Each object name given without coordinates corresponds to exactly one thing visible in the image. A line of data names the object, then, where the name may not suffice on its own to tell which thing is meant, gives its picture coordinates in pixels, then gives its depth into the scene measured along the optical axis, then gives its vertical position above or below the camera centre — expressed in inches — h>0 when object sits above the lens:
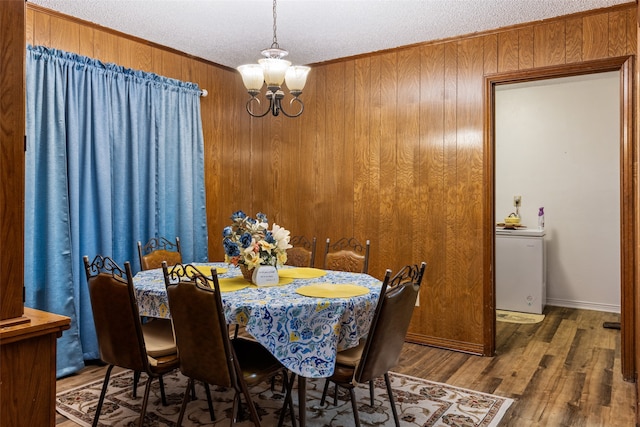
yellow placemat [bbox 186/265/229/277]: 117.5 -15.5
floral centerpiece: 103.5 -7.8
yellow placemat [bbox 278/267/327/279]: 115.8 -16.5
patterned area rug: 102.0 -45.4
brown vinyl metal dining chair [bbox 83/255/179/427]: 87.6 -23.1
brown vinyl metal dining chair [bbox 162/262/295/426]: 80.8 -23.1
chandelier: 110.3 +31.1
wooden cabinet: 54.5 -18.8
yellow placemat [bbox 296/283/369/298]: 93.7 -17.0
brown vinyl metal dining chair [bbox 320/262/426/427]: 82.4 -23.8
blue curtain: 125.6 +10.8
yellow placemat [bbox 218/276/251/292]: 99.9 -16.6
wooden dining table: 86.2 -20.6
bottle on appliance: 214.4 -5.7
